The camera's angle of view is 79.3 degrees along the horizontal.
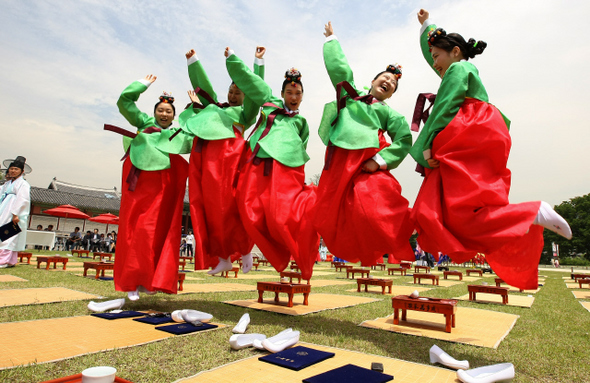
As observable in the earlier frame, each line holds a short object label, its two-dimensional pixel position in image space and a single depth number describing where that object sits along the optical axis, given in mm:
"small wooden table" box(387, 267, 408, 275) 15042
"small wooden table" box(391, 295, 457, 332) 3965
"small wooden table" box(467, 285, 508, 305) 6874
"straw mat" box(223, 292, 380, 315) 4973
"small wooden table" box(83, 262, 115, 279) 7714
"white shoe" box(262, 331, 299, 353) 2758
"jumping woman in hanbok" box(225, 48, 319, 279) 3641
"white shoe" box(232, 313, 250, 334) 3350
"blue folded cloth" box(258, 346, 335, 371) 2436
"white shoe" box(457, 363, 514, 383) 2244
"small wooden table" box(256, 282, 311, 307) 5117
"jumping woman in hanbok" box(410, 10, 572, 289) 2559
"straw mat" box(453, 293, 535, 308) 7061
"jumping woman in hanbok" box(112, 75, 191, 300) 4070
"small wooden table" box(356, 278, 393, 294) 7855
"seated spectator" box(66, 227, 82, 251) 19980
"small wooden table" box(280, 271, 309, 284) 7677
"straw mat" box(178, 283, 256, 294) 6686
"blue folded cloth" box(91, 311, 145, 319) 3804
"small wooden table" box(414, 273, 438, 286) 10559
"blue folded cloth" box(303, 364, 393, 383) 2123
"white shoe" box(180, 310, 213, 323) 3602
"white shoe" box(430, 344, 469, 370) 2564
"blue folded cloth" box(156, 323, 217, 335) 3266
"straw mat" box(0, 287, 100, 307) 4484
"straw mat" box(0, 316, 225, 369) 2514
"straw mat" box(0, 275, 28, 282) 6509
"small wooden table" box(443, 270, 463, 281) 12539
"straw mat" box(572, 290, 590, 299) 9070
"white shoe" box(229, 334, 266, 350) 2813
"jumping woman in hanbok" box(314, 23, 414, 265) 3162
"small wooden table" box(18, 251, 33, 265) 10317
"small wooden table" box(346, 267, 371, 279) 12055
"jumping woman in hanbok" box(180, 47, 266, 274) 4059
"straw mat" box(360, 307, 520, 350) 3738
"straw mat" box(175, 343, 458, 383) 2207
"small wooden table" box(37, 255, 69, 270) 9227
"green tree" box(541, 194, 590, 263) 31438
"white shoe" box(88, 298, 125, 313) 4078
